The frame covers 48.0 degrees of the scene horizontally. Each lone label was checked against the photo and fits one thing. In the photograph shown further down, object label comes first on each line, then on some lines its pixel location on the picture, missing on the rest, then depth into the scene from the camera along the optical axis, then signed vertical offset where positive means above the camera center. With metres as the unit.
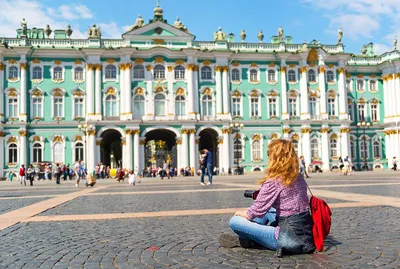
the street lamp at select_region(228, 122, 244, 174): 47.35 +3.19
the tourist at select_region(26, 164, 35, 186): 30.91 -0.74
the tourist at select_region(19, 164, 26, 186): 33.38 -0.82
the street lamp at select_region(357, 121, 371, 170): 52.71 +3.54
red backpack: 5.68 -0.80
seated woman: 5.66 -0.59
